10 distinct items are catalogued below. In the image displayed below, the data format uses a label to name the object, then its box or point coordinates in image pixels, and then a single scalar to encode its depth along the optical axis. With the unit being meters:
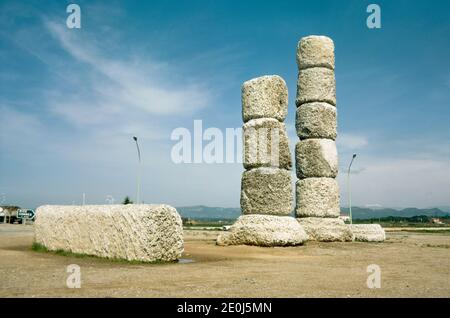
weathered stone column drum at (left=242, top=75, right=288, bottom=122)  12.70
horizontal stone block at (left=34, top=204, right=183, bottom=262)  7.80
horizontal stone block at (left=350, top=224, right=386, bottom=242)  17.03
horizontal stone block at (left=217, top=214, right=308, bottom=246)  11.46
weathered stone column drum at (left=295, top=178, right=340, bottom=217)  14.81
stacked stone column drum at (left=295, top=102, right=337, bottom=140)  15.29
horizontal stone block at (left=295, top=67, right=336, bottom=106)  15.50
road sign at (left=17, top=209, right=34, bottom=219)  33.82
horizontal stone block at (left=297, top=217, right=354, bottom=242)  14.25
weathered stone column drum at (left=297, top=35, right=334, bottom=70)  15.69
